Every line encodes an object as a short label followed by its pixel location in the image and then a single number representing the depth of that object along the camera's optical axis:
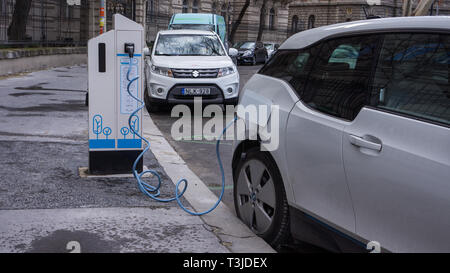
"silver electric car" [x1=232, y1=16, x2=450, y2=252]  2.52
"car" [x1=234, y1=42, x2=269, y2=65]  34.84
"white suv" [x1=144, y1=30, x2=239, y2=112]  10.64
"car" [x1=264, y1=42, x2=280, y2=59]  41.38
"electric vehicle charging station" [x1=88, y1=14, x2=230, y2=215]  5.40
